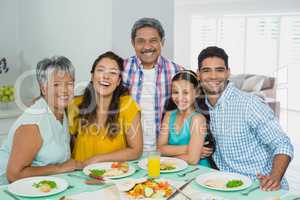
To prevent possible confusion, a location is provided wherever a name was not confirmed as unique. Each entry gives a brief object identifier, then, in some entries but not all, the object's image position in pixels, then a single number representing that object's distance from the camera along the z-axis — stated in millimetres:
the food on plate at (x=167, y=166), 2027
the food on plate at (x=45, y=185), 1721
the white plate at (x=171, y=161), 2025
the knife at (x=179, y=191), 1680
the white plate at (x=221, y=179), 1771
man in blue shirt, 2153
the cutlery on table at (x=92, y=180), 1839
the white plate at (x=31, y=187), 1677
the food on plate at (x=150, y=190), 1692
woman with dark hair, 2279
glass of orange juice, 1945
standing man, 2668
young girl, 2334
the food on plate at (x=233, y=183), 1764
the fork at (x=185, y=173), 1956
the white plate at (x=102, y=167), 1944
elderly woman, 1947
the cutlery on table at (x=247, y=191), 1718
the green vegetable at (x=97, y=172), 1920
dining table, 1678
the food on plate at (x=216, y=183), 1791
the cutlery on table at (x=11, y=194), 1659
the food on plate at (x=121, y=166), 1994
